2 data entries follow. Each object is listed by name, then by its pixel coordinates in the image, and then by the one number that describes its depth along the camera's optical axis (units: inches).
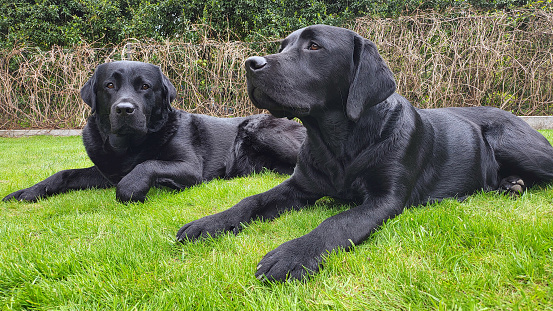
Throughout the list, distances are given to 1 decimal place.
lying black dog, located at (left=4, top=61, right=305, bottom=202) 81.5
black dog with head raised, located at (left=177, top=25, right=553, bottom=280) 69.4
